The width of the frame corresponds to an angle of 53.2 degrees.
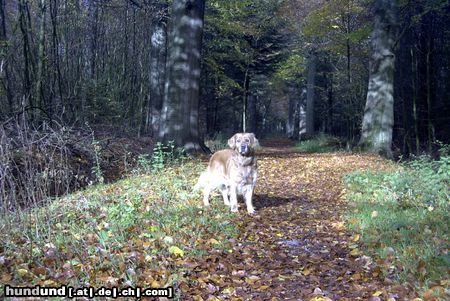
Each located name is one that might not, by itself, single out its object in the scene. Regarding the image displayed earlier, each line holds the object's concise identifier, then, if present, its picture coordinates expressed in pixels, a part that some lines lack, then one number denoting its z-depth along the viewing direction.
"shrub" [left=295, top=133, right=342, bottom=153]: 20.54
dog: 7.70
